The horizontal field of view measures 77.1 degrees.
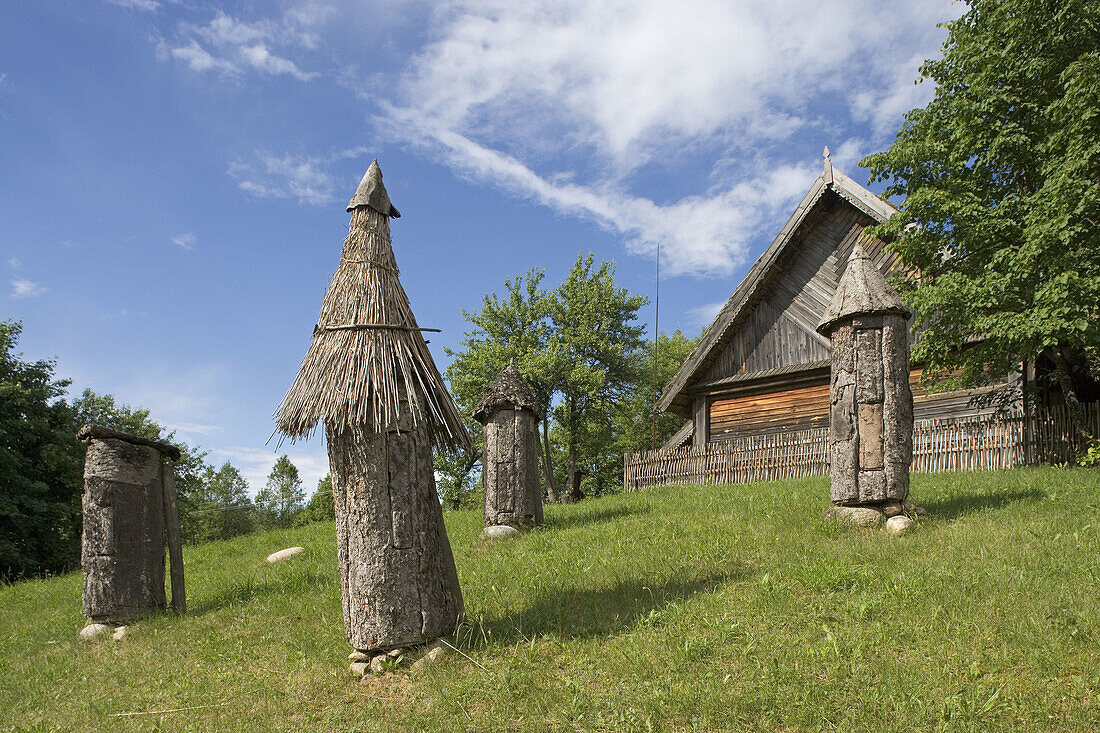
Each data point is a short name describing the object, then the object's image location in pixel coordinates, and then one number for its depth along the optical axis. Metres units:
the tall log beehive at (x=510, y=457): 10.70
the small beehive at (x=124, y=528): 8.08
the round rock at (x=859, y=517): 8.06
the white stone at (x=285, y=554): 12.21
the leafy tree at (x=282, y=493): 69.50
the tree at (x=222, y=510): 38.62
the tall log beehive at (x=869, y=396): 8.16
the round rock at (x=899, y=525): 7.76
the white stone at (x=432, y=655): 5.37
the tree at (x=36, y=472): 20.97
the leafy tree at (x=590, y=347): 33.56
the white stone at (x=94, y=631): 7.96
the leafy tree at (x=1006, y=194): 11.91
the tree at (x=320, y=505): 48.09
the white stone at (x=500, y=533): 10.34
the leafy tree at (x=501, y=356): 32.69
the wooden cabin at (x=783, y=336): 18.05
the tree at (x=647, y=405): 36.45
